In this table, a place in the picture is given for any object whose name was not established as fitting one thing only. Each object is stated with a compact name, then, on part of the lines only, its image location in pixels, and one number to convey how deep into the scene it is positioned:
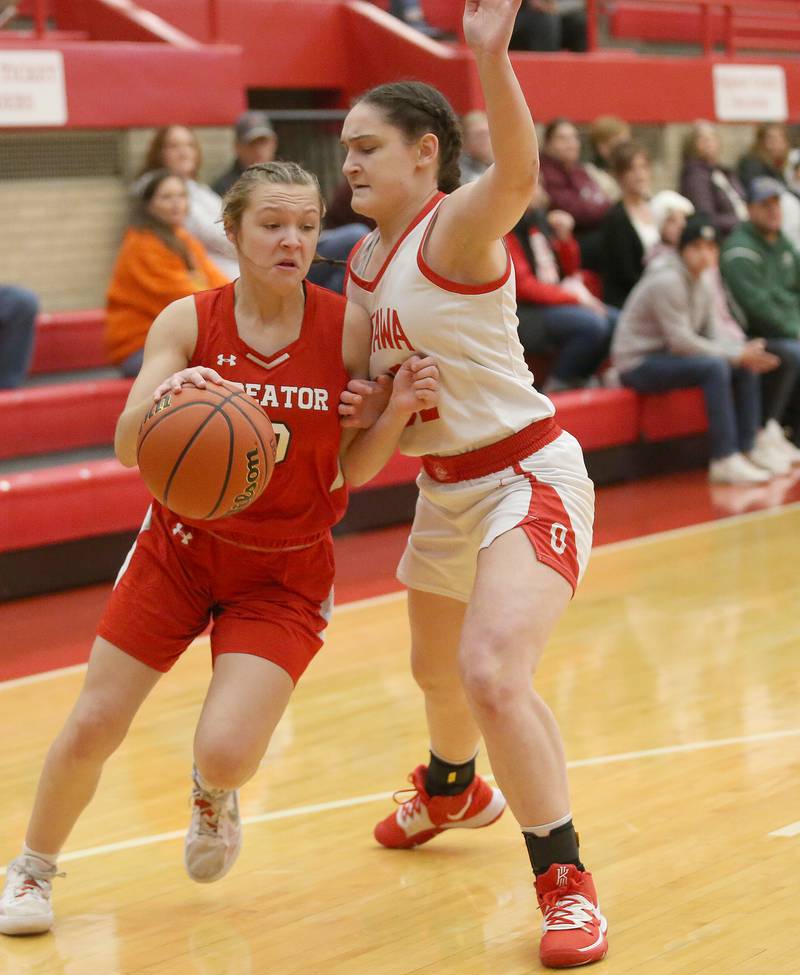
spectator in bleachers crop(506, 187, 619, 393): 16.73
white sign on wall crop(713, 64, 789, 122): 23.20
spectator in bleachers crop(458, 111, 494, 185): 16.37
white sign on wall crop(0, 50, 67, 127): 15.60
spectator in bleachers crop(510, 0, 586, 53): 21.31
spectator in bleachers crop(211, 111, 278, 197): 15.77
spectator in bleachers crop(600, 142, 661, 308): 18.17
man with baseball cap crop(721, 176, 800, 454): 17.53
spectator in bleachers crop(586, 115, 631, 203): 19.65
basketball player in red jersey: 5.73
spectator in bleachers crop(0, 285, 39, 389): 13.68
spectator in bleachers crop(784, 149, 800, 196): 21.86
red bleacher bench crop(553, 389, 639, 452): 16.08
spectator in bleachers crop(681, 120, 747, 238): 20.34
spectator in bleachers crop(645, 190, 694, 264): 17.14
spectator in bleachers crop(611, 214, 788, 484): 16.56
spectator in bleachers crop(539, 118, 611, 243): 18.58
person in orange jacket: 14.21
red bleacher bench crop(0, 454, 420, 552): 11.88
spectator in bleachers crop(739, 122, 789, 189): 22.06
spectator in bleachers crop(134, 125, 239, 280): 15.16
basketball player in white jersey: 5.38
